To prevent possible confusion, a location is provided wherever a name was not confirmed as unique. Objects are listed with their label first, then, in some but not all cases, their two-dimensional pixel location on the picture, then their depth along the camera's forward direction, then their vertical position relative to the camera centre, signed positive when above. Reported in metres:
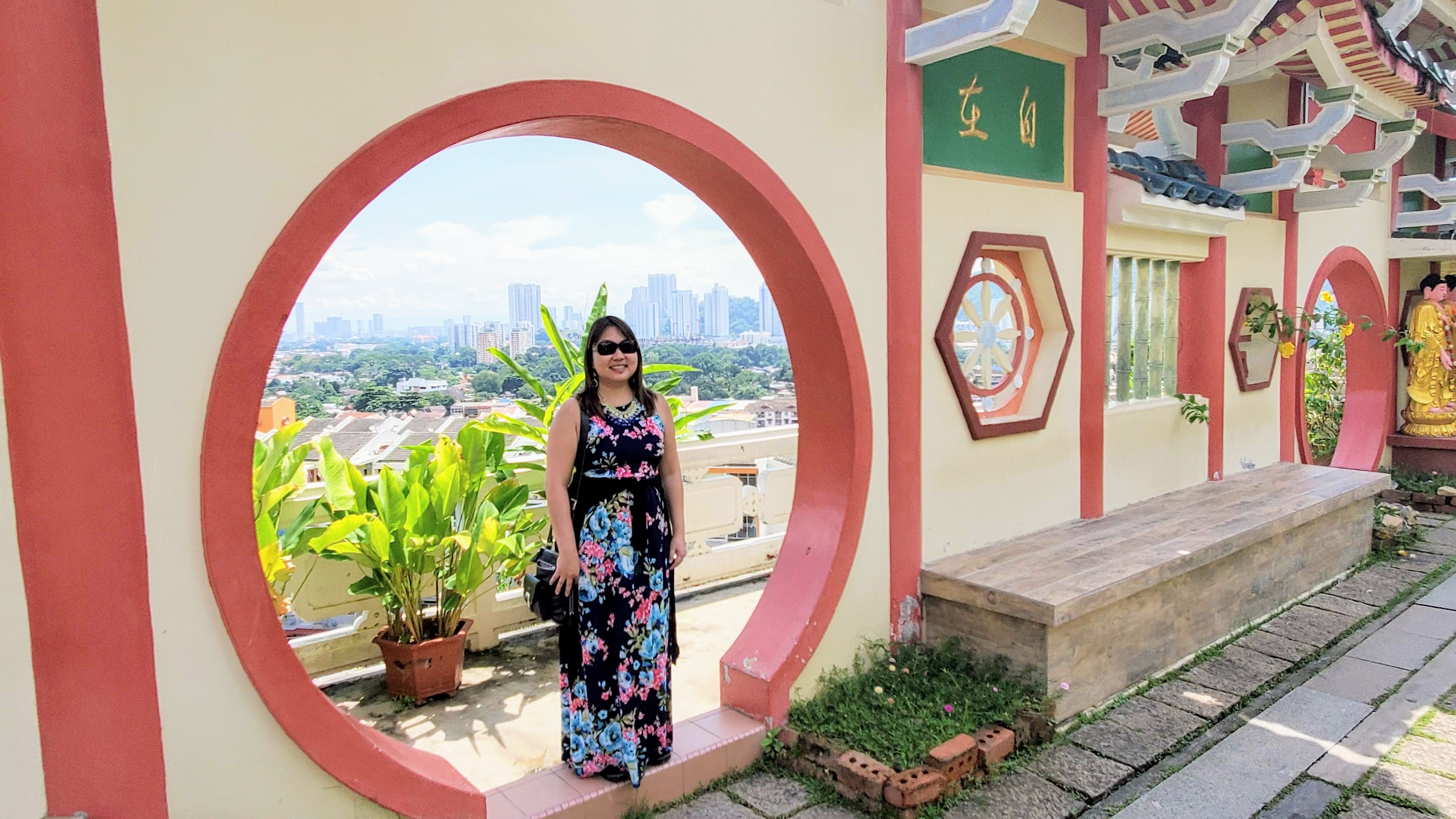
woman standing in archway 3.23 -0.79
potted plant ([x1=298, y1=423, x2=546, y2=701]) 4.29 -0.93
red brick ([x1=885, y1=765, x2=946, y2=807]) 3.30 -1.64
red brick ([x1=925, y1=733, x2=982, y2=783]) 3.51 -1.63
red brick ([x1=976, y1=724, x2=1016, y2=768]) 3.67 -1.65
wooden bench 4.11 -1.28
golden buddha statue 9.01 -0.60
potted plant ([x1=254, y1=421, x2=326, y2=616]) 4.08 -0.72
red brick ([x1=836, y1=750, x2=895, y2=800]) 3.38 -1.63
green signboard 4.58 +1.07
